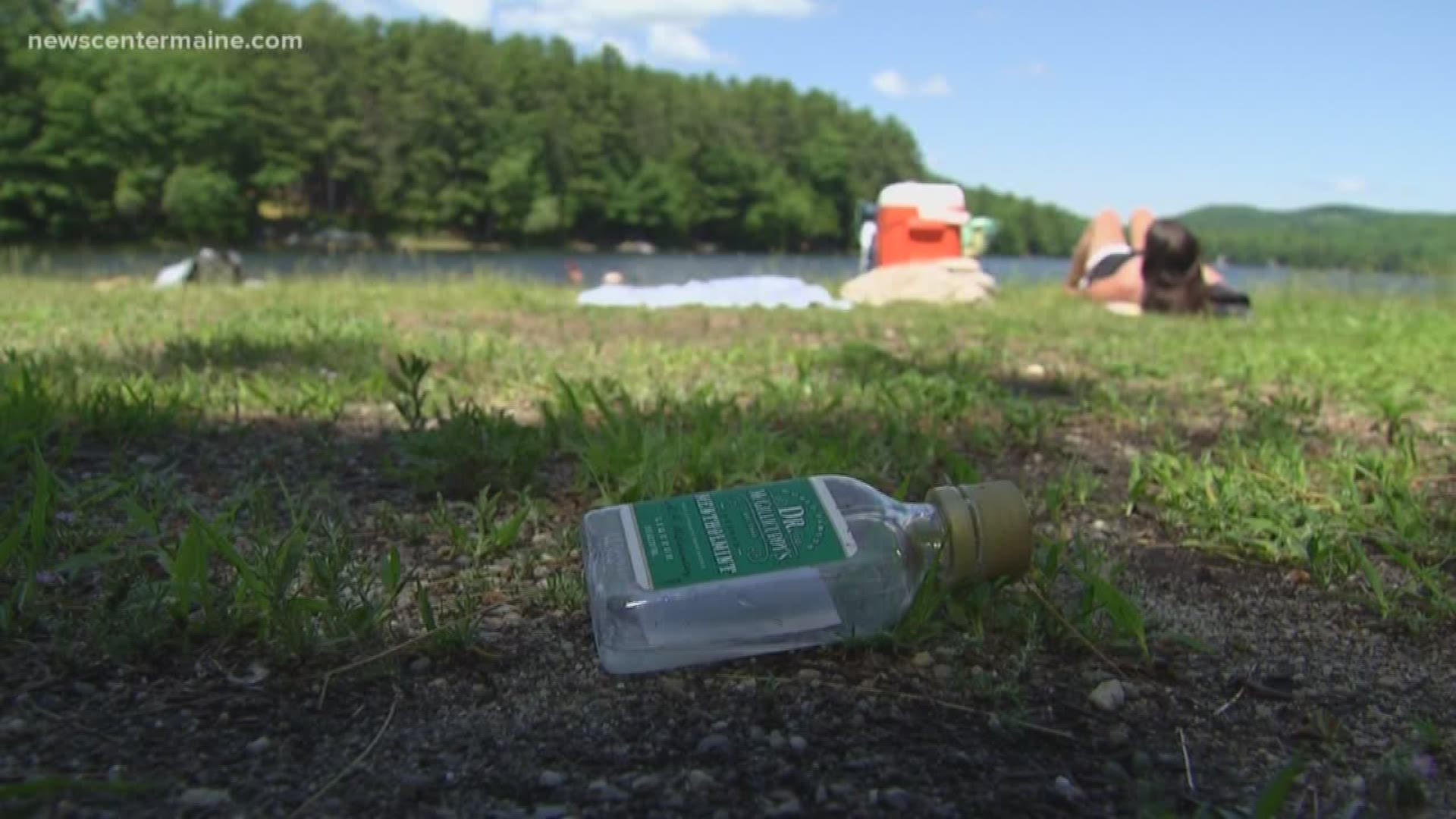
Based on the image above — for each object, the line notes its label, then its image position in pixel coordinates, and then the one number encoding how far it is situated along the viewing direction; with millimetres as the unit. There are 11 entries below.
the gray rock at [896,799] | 216
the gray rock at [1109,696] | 259
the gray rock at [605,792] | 216
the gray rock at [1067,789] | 221
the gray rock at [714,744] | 234
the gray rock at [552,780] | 220
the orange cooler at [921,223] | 7129
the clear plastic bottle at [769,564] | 261
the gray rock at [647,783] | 219
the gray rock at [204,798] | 208
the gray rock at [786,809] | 212
